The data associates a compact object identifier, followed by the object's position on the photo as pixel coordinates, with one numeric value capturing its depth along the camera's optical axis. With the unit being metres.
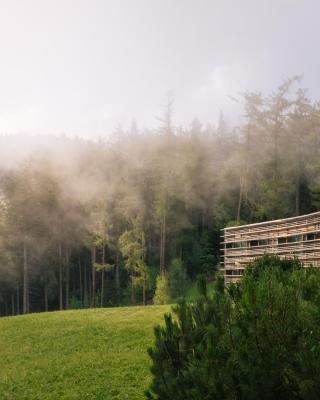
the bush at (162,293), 34.28
